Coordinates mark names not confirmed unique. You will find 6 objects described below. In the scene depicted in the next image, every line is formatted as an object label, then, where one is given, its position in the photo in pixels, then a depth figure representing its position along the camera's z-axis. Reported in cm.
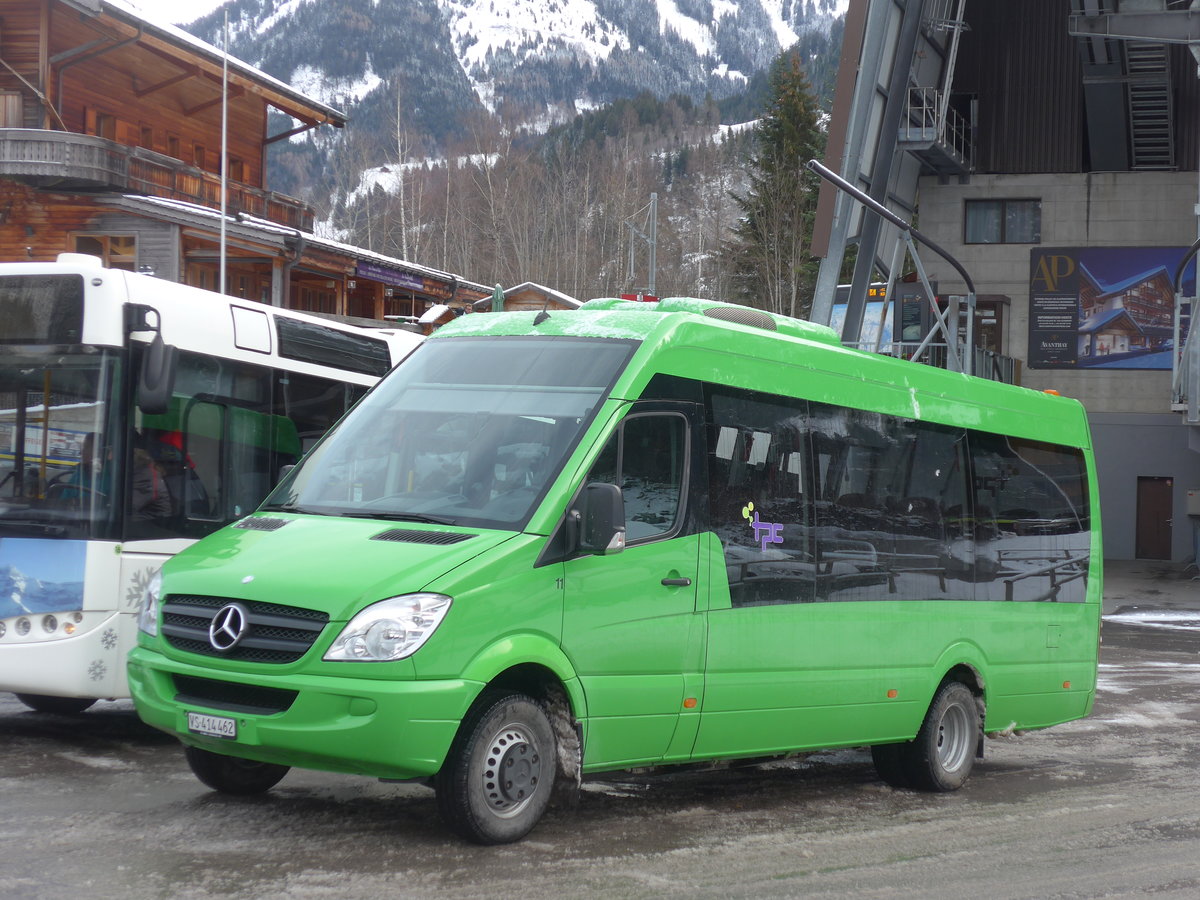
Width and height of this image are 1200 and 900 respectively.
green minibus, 630
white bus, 884
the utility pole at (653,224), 4679
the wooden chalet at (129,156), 3328
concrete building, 3916
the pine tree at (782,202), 6850
